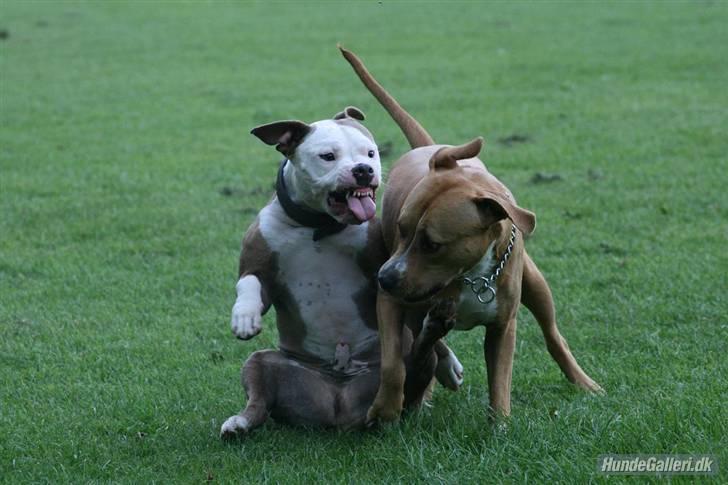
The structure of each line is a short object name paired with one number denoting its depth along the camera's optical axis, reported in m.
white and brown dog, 10.69
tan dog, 9.55
